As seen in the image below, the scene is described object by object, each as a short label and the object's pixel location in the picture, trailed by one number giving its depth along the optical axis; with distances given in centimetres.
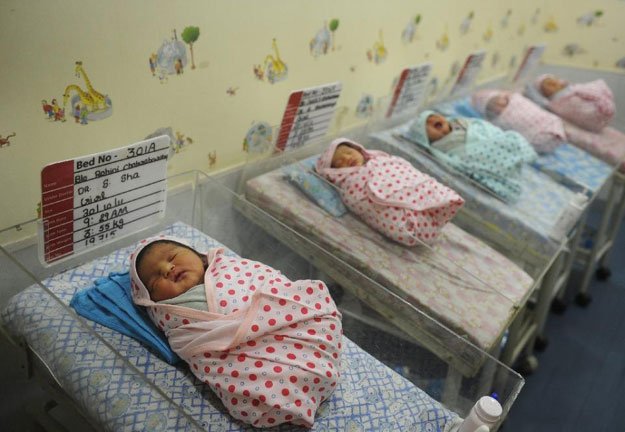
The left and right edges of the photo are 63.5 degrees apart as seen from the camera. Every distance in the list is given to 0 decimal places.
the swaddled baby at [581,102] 298
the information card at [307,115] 174
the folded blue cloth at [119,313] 114
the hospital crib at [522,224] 189
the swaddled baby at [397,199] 165
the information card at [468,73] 280
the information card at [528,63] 328
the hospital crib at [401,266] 138
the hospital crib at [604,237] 254
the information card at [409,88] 227
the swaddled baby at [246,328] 101
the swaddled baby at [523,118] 264
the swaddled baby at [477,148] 215
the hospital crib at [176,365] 103
